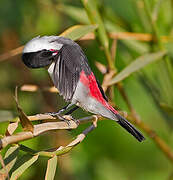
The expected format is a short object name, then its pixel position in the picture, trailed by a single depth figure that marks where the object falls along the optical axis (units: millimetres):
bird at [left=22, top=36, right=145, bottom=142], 2414
